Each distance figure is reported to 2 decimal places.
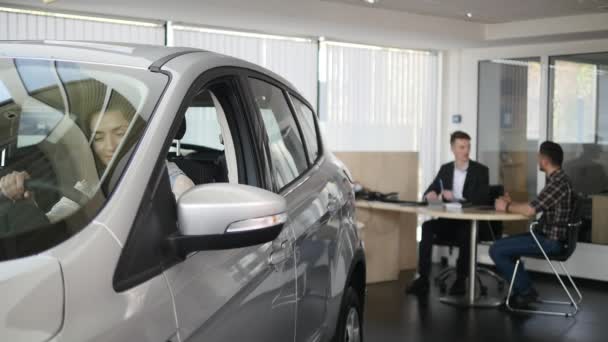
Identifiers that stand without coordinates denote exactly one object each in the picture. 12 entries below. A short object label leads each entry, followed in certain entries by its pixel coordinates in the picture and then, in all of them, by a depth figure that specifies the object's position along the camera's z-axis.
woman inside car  1.54
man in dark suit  7.86
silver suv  1.37
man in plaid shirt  6.91
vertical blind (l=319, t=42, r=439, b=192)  9.98
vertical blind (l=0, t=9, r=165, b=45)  7.39
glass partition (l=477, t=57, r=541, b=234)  10.05
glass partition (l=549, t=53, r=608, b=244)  9.20
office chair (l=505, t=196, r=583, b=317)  6.91
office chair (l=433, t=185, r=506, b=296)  8.03
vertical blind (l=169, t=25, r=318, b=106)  8.72
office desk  7.09
